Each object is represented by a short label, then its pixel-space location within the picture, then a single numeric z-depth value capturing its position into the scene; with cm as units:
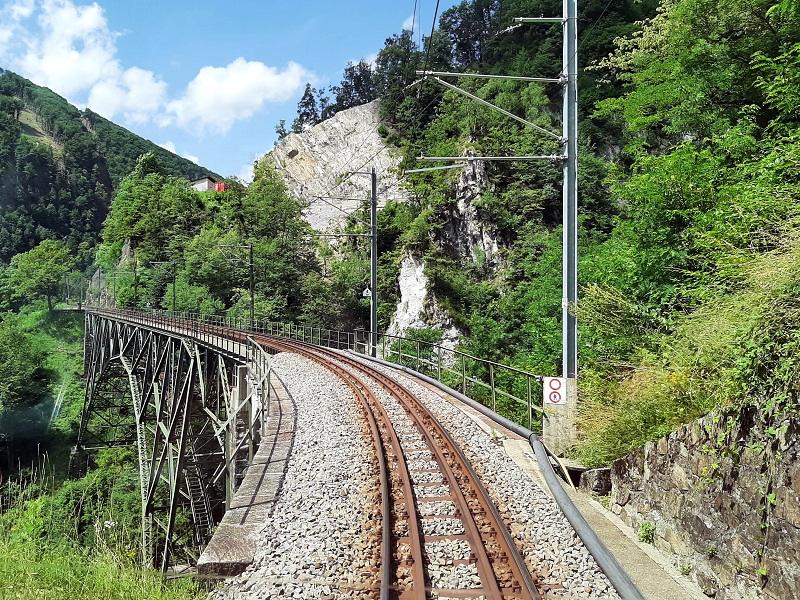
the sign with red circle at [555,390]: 737
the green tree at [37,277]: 7112
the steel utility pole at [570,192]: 761
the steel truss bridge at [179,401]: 1322
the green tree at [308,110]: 8556
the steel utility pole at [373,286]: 1952
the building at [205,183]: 8192
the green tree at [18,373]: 4359
